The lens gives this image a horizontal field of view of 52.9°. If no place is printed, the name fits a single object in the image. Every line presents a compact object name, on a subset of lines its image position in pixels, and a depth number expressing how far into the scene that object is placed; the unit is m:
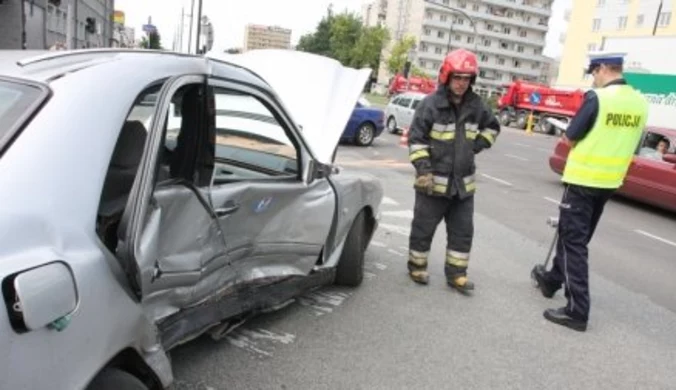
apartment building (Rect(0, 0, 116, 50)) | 27.33
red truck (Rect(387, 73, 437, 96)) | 46.71
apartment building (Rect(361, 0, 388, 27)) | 125.06
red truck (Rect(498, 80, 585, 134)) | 36.00
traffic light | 23.24
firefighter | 5.07
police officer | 4.77
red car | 10.55
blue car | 18.54
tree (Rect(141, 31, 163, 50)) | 72.94
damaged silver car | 1.87
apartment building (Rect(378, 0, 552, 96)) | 105.38
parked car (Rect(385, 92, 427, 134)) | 23.28
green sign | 18.89
